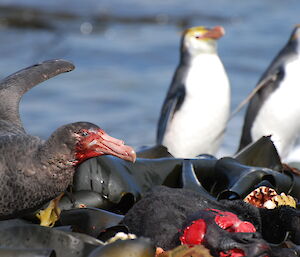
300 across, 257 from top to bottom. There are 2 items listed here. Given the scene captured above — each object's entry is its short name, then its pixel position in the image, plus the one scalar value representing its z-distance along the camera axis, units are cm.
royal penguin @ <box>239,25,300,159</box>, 1648
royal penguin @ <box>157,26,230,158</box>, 1611
